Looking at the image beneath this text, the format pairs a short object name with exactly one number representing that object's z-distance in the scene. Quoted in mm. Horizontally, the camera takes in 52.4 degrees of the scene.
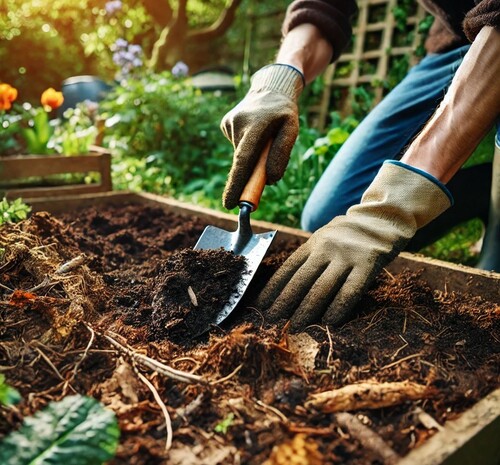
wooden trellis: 4363
